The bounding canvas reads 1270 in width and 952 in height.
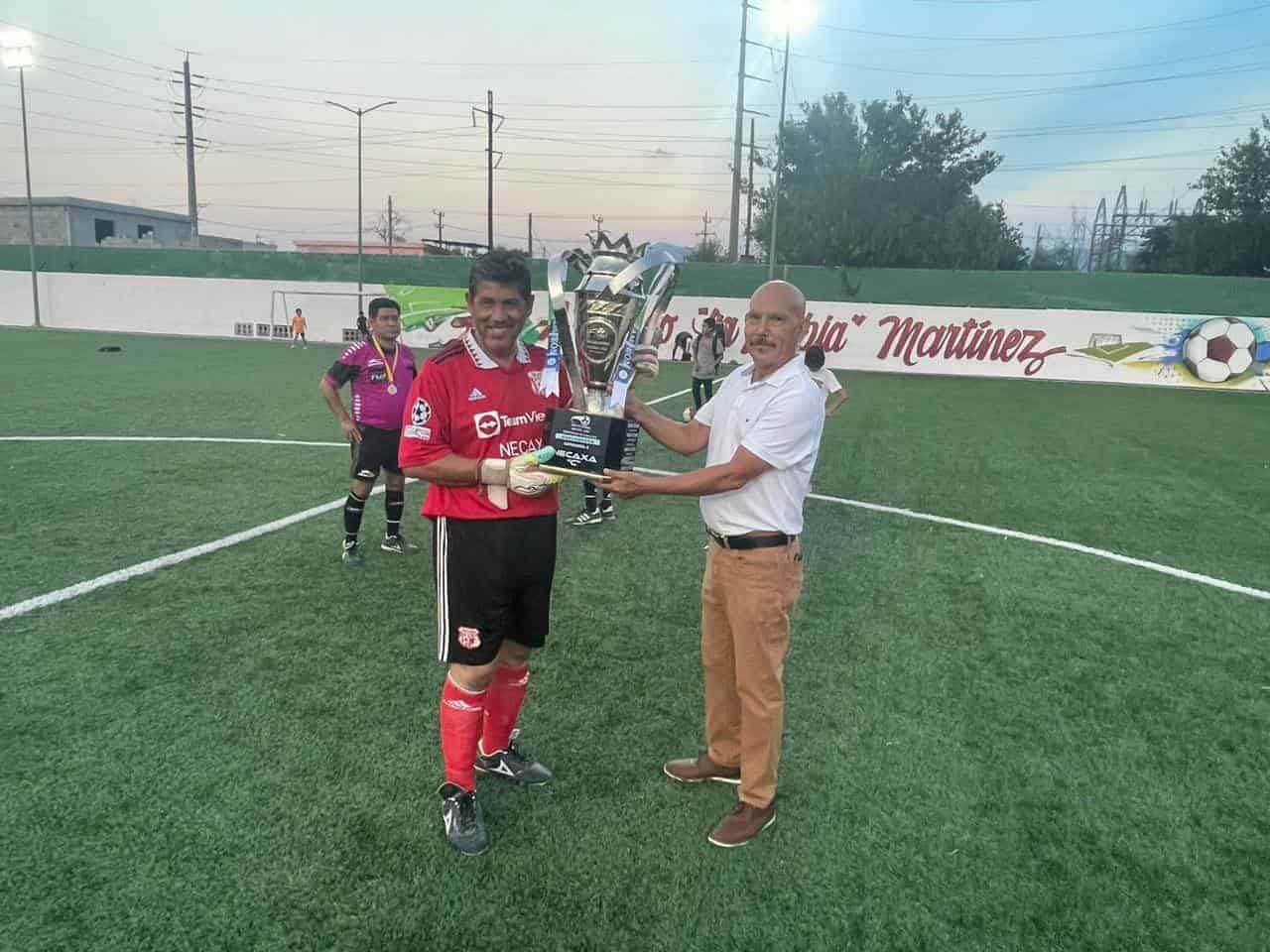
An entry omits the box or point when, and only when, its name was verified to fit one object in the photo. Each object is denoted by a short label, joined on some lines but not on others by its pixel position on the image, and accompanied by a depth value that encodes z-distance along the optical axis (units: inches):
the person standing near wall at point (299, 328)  1296.8
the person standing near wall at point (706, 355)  603.2
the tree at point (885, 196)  1895.9
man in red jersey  117.6
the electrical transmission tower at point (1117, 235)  1611.7
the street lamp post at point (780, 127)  1092.5
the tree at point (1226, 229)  1589.6
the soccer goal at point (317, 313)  1363.2
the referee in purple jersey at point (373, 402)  254.8
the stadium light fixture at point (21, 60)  1407.5
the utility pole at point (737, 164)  1530.5
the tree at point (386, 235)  3486.0
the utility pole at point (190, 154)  1921.8
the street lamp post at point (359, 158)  1525.8
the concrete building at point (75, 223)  2346.2
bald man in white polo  119.7
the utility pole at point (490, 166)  1889.8
